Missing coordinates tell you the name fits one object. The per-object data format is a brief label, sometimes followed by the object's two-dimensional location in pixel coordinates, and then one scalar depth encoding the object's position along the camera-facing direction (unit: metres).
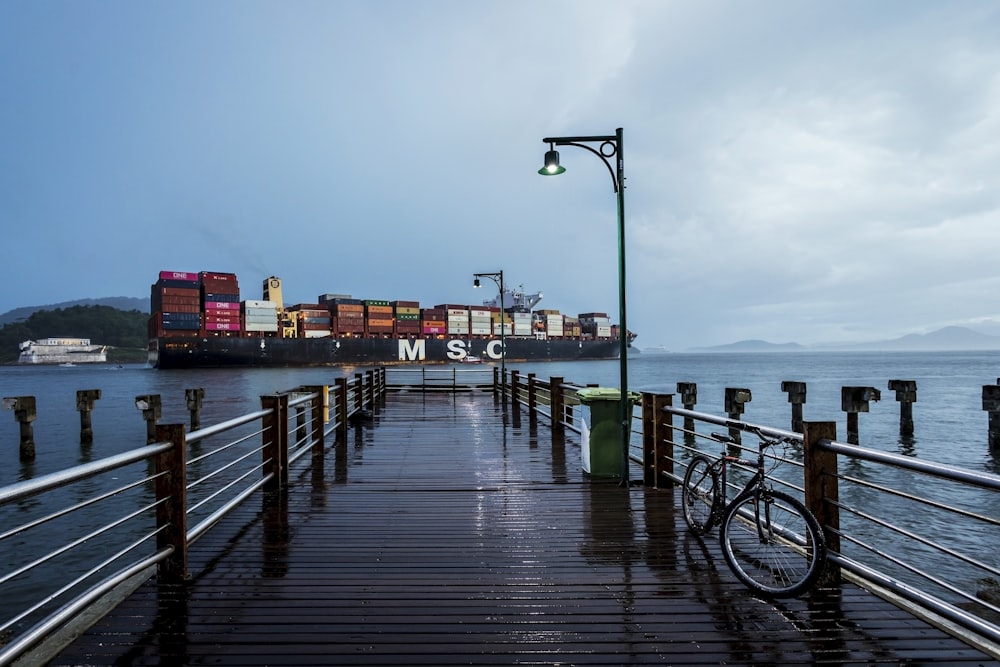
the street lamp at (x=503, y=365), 16.90
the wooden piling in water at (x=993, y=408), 15.45
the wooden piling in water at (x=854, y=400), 15.15
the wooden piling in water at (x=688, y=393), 17.05
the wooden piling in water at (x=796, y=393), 16.66
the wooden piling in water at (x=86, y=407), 18.48
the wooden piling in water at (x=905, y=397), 17.52
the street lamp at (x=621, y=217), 6.36
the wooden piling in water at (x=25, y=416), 15.78
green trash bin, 6.82
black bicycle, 3.35
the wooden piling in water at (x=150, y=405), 15.90
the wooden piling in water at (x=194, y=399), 18.83
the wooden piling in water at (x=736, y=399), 15.15
